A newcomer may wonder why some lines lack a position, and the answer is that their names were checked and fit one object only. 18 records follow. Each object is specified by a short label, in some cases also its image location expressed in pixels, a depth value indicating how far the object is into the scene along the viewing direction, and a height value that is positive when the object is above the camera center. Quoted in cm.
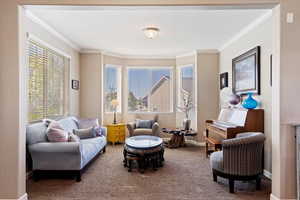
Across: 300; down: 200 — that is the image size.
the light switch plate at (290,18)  191 +92
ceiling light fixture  314 +127
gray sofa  251 -85
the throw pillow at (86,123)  389 -56
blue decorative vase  288 -8
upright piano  274 -44
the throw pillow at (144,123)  477 -70
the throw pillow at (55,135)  267 -58
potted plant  495 -16
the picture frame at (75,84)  425 +38
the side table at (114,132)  463 -92
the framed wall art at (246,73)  296 +51
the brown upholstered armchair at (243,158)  223 -80
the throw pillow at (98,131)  372 -71
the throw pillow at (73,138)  275 -65
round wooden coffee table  292 -97
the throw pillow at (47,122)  294 -40
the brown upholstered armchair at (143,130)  447 -84
